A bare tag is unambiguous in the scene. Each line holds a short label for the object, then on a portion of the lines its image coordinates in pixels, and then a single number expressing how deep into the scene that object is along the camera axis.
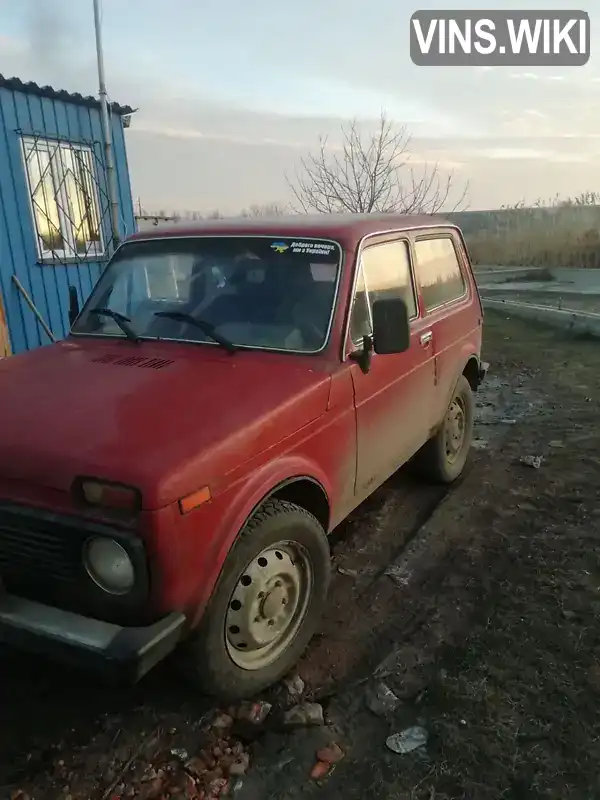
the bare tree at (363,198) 13.68
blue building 7.47
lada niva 2.29
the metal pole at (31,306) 7.62
